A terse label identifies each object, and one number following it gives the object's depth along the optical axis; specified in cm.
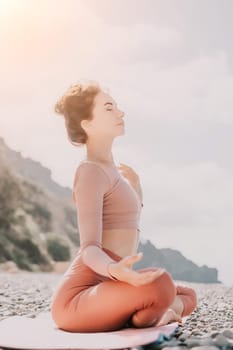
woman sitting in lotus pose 271
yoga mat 248
